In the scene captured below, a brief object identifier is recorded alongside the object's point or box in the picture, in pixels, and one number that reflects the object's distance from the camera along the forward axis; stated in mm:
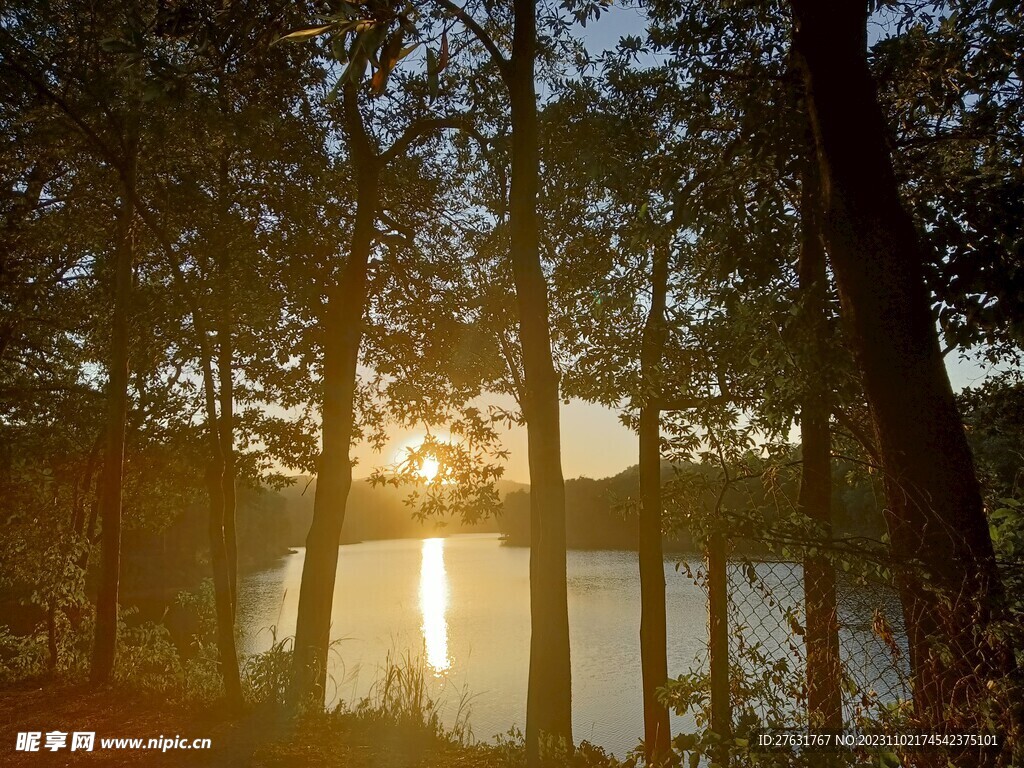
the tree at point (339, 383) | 8109
